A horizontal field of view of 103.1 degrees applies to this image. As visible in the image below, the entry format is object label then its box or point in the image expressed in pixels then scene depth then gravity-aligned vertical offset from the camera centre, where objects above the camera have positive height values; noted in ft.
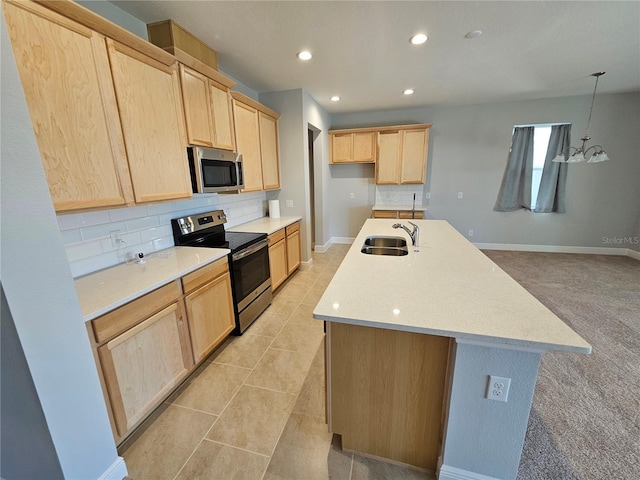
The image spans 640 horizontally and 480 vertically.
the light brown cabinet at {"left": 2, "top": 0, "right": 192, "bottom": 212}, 3.87 +1.50
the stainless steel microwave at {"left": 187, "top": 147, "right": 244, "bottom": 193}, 6.91 +0.43
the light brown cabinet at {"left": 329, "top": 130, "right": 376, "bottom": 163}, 15.70 +2.20
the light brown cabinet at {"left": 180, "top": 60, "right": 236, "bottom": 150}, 6.59 +2.12
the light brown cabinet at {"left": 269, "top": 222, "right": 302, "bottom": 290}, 10.15 -3.01
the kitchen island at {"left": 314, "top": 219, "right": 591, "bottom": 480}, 3.32 -2.61
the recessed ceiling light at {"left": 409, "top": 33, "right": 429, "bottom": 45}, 7.29 +4.08
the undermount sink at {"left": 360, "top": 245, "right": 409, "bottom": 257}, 7.16 -2.01
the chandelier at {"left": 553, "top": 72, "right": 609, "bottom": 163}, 11.46 +1.24
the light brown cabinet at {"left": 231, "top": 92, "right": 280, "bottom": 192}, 9.10 +1.65
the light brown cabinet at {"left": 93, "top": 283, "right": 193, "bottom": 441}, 4.29 -3.17
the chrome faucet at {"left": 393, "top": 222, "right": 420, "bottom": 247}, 6.93 -1.52
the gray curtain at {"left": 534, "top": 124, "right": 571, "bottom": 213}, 13.99 +0.06
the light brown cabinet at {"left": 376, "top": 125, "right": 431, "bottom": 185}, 14.89 +1.54
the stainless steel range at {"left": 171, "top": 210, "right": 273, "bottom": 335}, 7.51 -2.14
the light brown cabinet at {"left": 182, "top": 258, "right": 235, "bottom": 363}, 5.90 -3.02
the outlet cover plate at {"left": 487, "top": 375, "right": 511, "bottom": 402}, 3.35 -2.71
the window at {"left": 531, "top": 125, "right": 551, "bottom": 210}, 14.29 +1.56
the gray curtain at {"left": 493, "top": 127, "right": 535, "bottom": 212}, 14.50 +0.25
